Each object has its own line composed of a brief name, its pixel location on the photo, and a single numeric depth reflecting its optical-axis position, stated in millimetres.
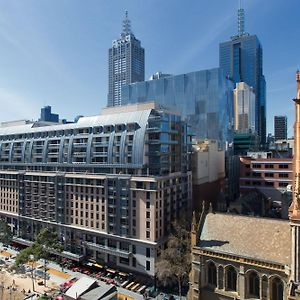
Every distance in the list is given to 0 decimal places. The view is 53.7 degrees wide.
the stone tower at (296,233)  43656
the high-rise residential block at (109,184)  87188
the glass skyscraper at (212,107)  189250
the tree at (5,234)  110500
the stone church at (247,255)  47312
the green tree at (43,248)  81850
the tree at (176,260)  73438
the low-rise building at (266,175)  136000
